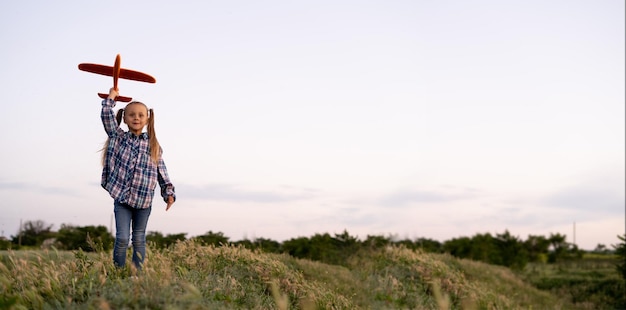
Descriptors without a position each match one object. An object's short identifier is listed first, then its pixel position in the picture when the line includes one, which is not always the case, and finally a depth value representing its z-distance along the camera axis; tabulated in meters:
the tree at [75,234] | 16.19
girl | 7.42
